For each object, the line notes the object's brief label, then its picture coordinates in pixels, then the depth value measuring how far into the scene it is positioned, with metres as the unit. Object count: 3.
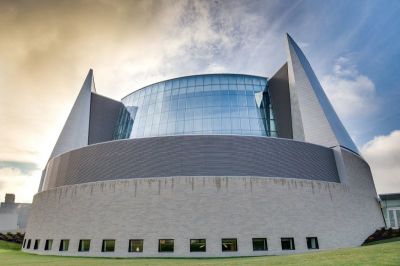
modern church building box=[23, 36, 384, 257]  23.02
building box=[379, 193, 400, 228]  47.31
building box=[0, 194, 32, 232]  78.75
